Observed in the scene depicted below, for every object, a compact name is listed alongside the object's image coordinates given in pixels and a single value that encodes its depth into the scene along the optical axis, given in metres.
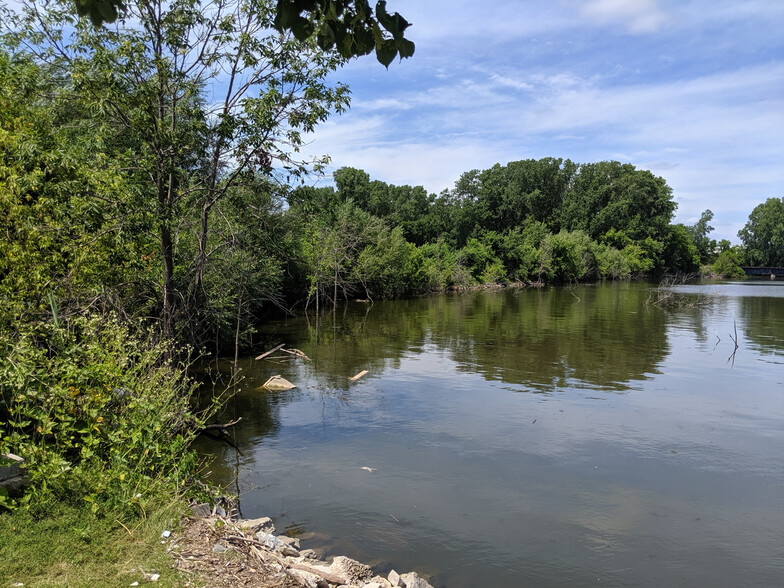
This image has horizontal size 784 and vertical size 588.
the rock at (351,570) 6.42
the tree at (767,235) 128.50
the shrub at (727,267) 115.81
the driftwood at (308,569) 6.07
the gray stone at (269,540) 6.80
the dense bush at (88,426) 6.14
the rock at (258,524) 7.31
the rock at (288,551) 6.80
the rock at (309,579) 5.62
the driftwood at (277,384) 18.00
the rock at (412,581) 6.54
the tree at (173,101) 11.31
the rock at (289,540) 7.84
